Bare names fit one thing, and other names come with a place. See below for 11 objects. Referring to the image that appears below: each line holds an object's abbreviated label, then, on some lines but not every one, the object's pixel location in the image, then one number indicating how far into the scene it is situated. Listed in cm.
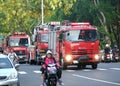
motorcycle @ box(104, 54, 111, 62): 5396
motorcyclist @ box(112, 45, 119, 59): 5423
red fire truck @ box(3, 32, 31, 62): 5850
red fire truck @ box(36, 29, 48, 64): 4831
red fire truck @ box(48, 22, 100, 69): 3809
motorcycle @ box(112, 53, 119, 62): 5453
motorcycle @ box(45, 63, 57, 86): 2117
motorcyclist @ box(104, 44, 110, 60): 5365
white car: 1864
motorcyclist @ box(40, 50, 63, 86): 2139
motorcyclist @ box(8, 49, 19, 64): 3724
